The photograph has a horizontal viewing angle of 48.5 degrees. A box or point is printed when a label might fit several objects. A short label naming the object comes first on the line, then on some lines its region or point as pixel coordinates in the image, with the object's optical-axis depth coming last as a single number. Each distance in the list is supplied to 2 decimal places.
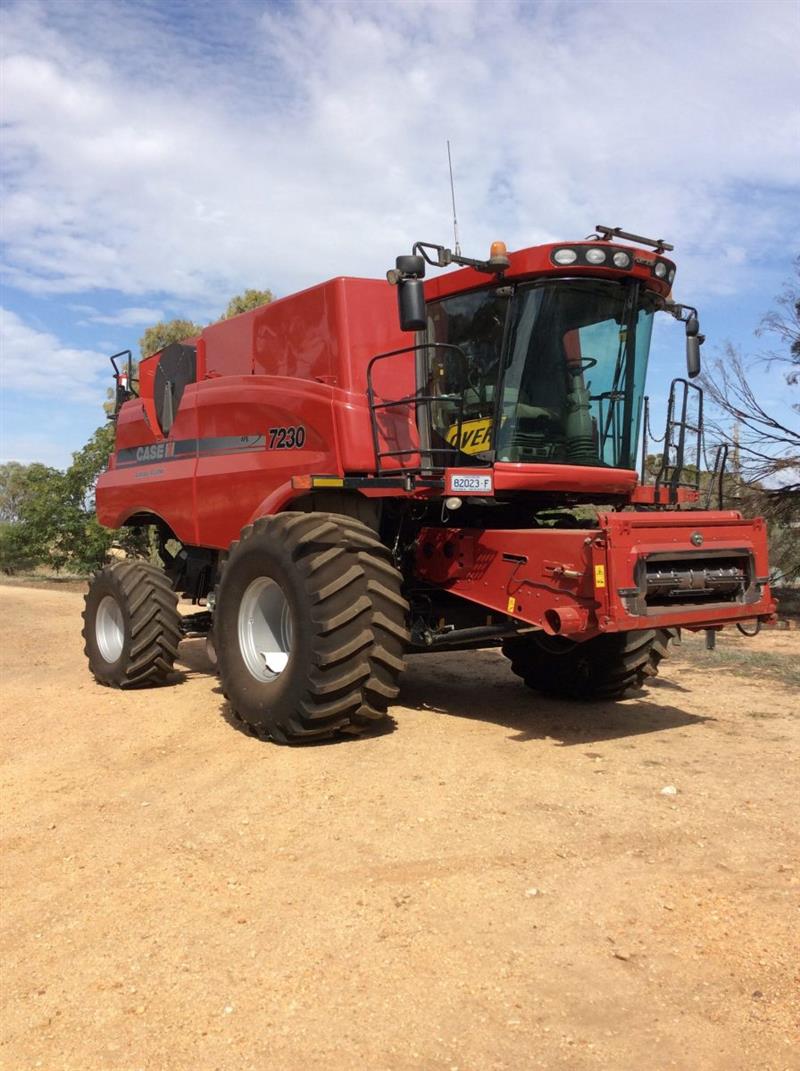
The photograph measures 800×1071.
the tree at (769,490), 16.19
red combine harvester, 5.55
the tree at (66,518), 24.95
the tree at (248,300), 28.58
